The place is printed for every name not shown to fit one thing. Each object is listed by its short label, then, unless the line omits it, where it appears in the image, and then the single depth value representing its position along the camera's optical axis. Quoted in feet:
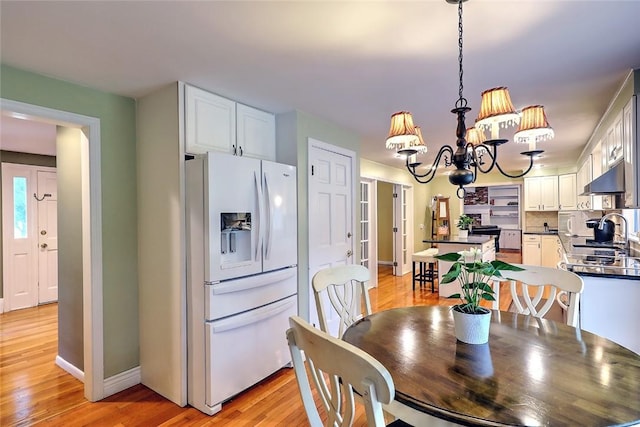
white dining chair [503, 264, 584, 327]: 5.89
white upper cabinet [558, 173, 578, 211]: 22.42
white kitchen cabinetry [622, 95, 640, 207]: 7.16
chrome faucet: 10.97
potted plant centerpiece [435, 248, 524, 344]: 4.51
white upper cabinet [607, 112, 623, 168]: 8.41
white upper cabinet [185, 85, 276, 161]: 8.07
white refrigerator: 7.55
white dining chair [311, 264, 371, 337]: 6.34
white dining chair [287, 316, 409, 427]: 2.39
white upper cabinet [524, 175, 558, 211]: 23.47
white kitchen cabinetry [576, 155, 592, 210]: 15.10
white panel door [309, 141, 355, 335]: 10.67
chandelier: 5.04
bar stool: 17.92
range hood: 8.21
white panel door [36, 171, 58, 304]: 16.28
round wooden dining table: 2.98
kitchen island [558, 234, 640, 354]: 7.25
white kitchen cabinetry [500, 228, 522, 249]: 34.82
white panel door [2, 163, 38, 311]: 15.15
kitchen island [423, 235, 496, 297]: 16.65
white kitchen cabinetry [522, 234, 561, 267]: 21.98
